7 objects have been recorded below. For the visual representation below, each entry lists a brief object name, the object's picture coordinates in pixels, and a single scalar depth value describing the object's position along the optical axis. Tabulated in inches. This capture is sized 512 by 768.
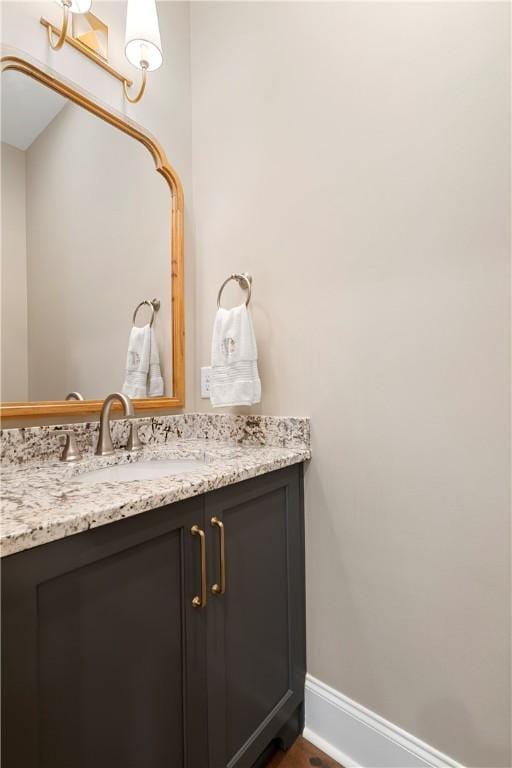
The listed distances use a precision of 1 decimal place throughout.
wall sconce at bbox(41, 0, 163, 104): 41.8
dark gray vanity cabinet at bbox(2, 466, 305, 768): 21.3
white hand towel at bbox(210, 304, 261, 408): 48.0
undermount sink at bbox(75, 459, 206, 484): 39.8
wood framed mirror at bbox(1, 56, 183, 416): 40.1
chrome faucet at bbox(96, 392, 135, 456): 43.4
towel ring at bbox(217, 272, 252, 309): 52.2
